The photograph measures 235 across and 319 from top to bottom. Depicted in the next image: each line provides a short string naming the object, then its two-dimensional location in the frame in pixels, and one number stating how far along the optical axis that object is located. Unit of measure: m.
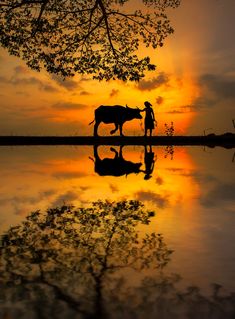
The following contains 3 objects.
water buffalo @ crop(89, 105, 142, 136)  39.50
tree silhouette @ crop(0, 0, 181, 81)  18.03
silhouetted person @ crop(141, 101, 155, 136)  35.80
